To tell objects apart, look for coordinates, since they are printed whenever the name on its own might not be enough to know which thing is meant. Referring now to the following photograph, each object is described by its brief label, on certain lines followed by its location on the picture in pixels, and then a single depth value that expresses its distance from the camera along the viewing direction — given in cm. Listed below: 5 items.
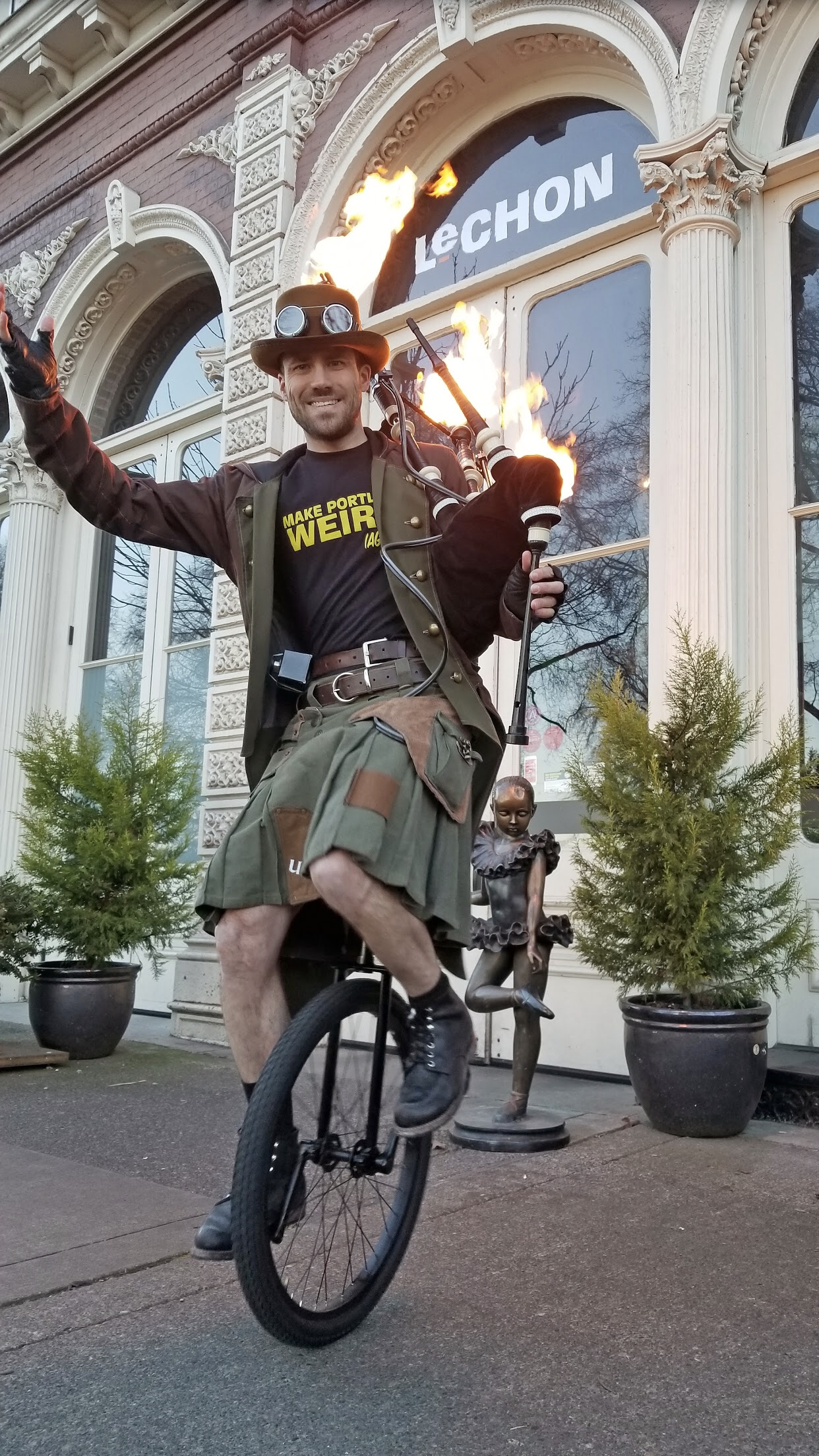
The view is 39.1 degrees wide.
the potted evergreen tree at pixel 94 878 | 631
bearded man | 246
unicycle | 221
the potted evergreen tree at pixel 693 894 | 436
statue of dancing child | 445
